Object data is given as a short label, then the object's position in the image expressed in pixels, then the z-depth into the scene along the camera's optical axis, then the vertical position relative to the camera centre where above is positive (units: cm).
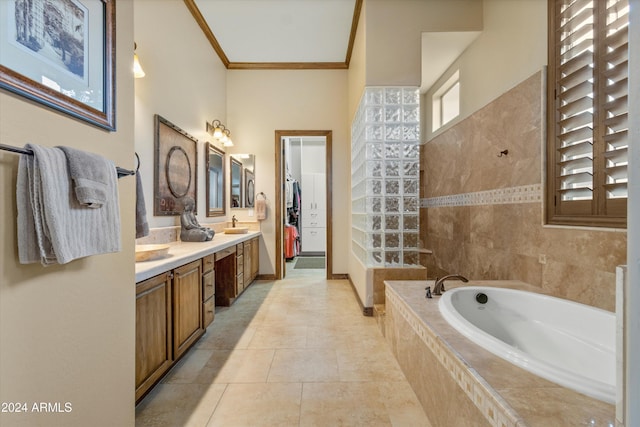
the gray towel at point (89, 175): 81 +12
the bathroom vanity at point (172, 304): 141 -59
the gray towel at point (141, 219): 132 -4
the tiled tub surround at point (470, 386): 77 -58
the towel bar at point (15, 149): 65 +16
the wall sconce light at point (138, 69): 192 +103
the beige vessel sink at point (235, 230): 348 -25
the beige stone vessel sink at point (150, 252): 158 -25
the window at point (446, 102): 336 +150
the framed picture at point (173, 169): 234 +42
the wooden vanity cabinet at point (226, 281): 302 -79
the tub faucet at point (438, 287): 182 -52
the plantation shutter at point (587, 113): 143 +59
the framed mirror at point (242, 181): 397 +47
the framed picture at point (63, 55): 71 +48
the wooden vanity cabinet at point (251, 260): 346 -67
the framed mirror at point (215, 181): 336 +41
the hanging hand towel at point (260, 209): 405 +4
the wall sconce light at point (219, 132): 345 +105
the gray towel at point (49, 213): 71 +0
